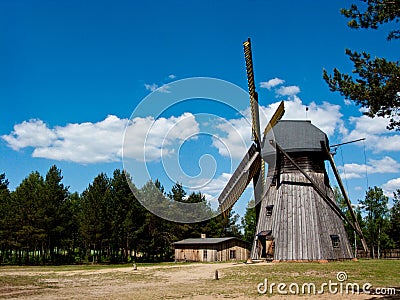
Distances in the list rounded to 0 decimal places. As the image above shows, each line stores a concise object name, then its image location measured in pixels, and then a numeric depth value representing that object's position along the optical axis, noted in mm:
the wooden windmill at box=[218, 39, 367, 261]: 27891
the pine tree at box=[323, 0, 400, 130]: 11430
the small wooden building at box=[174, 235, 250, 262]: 45594
